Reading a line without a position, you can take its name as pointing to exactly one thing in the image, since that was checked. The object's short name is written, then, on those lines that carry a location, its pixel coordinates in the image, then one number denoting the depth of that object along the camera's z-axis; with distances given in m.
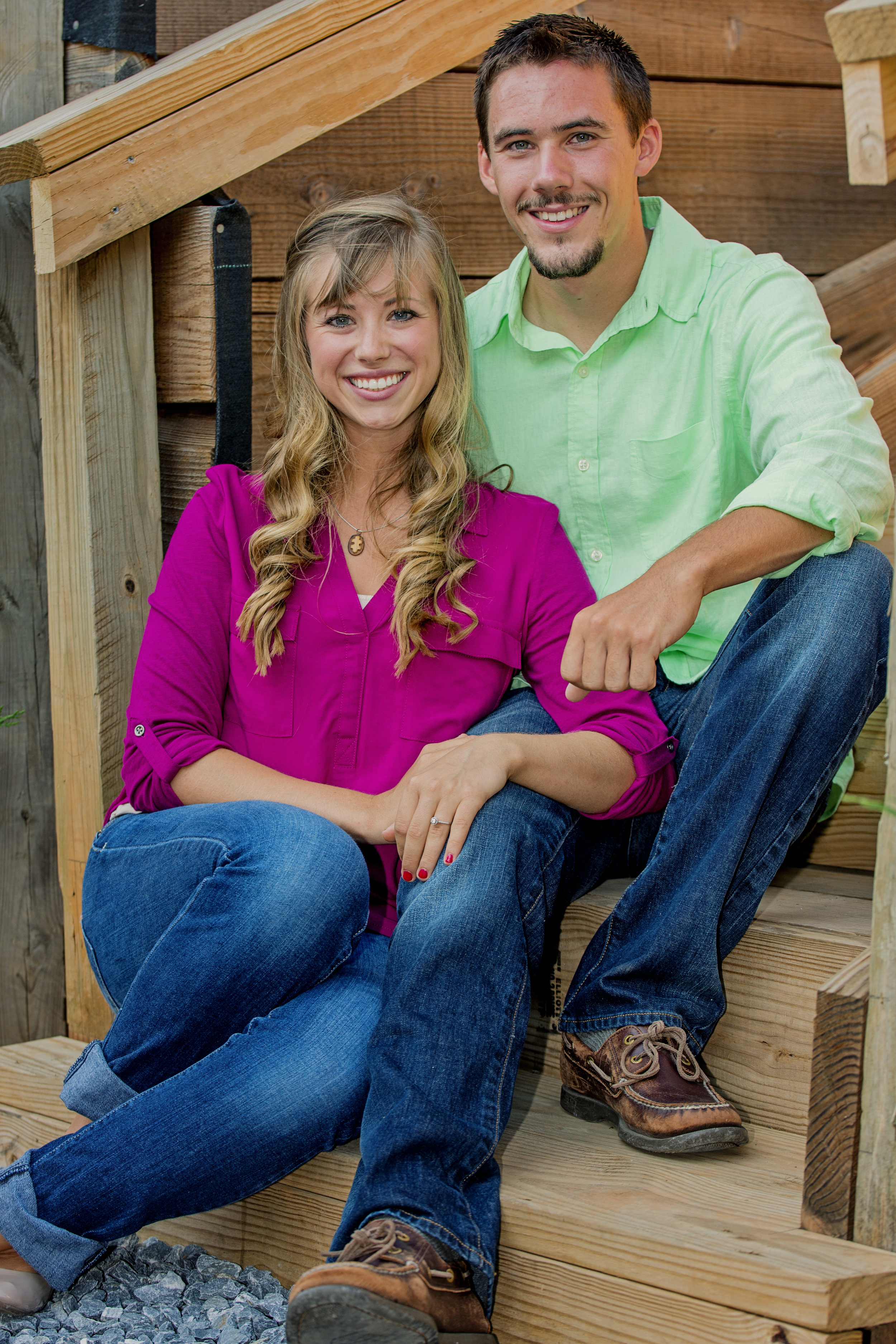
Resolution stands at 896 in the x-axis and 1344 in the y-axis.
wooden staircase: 2.97
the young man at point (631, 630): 3.04
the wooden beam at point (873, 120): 2.83
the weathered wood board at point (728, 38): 3.95
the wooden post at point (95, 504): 3.42
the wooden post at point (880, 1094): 2.99
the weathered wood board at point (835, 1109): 3.01
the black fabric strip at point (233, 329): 3.43
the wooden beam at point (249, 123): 3.34
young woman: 3.09
